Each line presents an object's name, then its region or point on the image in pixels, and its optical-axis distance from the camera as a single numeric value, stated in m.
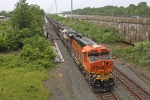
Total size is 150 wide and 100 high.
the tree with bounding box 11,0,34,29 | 33.91
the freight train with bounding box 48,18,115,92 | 15.45
